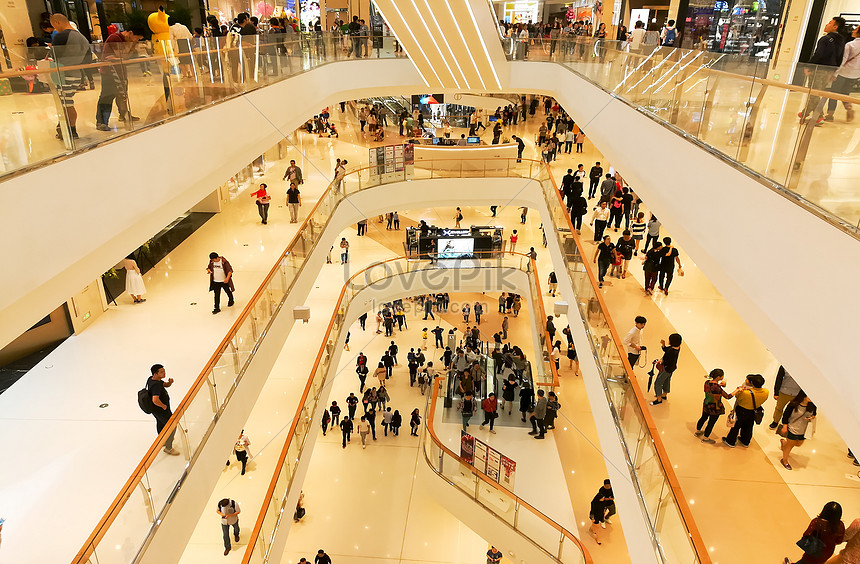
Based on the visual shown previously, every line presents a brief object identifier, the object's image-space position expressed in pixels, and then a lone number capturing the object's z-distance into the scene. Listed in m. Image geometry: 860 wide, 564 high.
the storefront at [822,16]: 10.05
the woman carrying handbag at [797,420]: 5.27
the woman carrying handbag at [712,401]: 5.51
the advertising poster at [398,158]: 15.46
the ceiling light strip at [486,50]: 6.96
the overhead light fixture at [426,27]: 7.52
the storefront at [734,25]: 12.24
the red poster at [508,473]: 9.63
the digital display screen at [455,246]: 16.50
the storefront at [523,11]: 28.66
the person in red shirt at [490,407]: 11.60
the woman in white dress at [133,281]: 9.08
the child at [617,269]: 9.46
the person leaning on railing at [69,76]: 4.08
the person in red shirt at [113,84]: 4.57
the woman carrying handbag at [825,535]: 4.01
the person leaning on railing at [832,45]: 5.32
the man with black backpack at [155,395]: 5.46
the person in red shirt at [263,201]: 12.86
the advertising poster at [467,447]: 10.08
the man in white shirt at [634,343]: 6.80
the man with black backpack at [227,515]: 8.46
